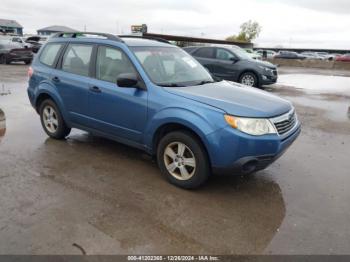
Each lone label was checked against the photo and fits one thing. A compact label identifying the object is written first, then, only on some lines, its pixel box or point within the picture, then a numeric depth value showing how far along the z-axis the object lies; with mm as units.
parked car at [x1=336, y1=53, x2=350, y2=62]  38794
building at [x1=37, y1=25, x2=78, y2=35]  84188
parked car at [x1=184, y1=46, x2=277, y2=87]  12633
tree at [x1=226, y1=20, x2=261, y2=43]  84625
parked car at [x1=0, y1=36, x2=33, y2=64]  21230
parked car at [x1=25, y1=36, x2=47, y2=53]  25872
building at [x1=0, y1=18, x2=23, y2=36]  84969
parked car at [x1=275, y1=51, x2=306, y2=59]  50991
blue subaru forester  3805
